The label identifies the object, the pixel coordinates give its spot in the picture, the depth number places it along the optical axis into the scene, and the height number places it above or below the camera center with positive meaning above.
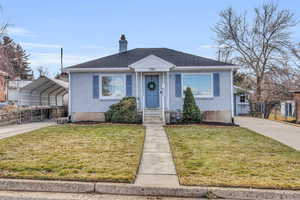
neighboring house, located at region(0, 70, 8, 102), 19.40 +1.80
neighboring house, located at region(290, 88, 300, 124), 15.79 -0.05
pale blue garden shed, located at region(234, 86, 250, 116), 24.69 -0.02
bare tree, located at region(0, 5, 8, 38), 18.06 +6.39
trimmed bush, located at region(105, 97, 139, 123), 12.00 -0.37
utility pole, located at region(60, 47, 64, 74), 34.33 +7.37
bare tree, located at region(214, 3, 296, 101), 23.47 +7.16
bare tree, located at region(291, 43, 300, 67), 22.64 +5.05
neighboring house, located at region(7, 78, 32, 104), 28.11 +2.09
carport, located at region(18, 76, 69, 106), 14.79 +0.99
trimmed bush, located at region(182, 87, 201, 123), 11.84 -0.24
